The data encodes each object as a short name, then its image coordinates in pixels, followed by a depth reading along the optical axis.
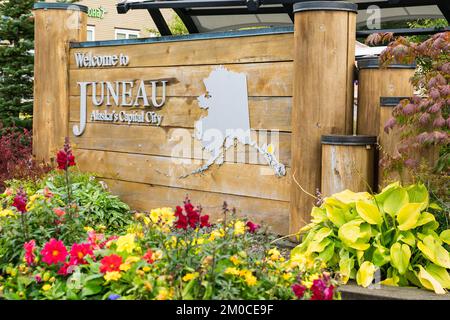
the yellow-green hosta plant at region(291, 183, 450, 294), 3.99
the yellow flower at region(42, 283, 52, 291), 3.37
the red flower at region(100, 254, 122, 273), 3.30
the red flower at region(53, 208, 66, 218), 4.11
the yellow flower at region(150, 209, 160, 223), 3.54
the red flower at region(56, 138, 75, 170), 3.95
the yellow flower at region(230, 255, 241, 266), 3.25
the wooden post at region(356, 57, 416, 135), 4.94
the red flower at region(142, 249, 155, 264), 3.33
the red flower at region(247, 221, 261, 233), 3.47
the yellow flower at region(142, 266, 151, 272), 3.21
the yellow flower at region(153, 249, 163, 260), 3.29
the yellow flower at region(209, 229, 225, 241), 3.55
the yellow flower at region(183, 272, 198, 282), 3.08
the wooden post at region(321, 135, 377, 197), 4.73
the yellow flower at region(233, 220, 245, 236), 3.58
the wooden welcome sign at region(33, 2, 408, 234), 5.03
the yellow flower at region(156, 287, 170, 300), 3.00
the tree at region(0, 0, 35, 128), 10.88
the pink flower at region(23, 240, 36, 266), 3.55
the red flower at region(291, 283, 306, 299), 3.03
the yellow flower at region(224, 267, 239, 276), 3.14
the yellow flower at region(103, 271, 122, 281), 3.20
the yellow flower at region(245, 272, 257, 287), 3.13
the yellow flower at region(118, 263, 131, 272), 3.25
